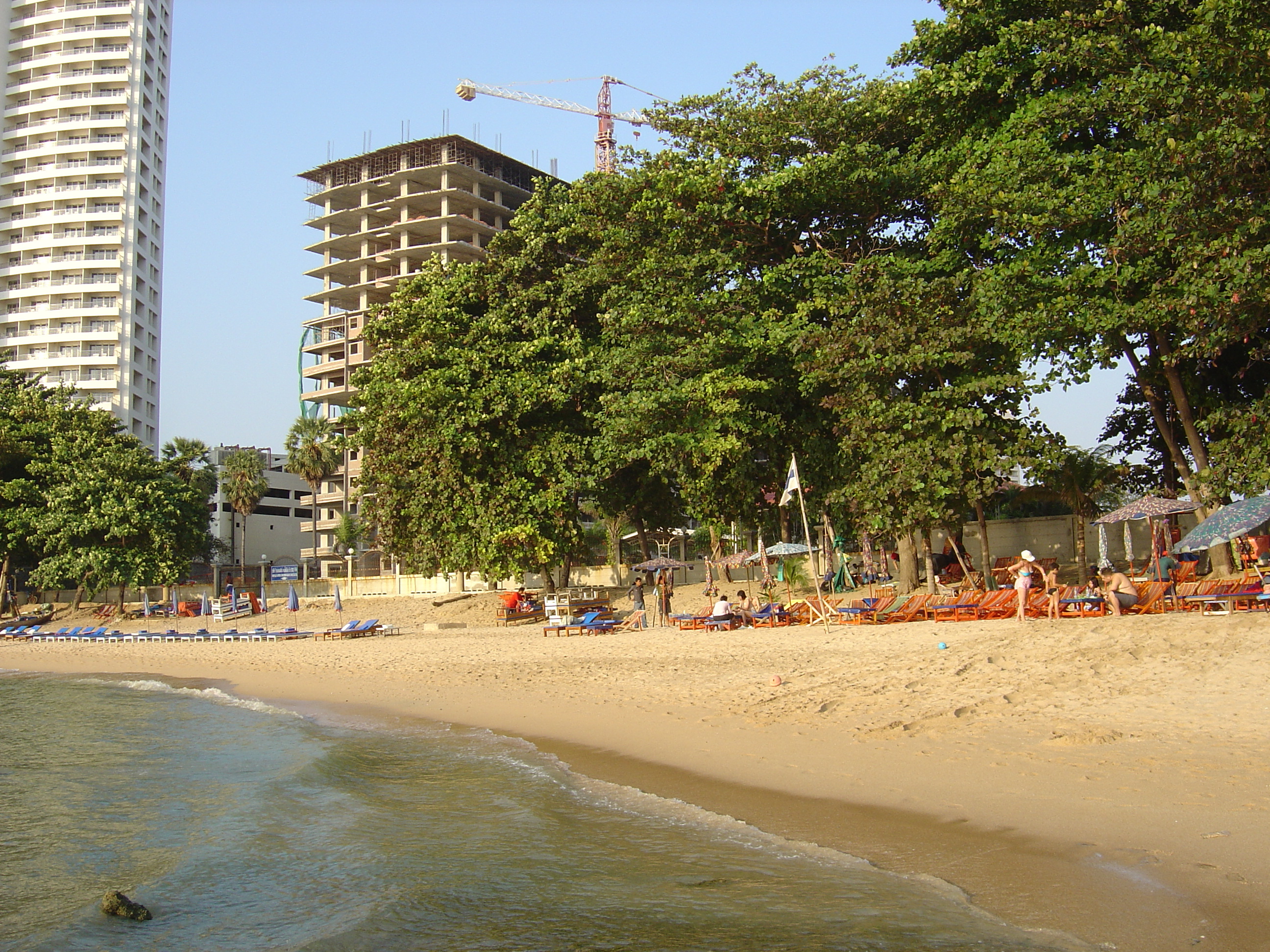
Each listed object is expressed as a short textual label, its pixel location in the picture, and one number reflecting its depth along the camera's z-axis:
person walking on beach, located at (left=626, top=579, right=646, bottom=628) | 27.83
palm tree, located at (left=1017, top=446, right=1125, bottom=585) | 28.36
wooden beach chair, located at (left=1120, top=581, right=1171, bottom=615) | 17.30
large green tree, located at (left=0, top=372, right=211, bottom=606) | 44.81
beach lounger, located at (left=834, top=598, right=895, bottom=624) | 21.53
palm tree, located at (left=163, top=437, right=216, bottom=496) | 56.76
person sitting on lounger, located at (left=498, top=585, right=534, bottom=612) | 32.09
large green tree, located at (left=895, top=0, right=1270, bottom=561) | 17.94
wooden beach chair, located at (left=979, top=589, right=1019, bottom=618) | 19.86
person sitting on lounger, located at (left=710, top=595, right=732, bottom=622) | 22.84
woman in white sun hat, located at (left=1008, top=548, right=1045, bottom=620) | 18.28
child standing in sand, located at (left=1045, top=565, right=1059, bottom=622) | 17.90
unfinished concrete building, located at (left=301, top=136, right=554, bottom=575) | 86.00
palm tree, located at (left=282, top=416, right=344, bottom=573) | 66.69
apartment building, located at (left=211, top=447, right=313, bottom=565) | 86.06
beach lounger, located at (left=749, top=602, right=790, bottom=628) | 22.89
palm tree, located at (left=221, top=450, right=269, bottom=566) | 66.19
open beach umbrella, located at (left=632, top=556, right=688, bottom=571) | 29.78
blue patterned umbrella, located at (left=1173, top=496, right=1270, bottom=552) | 16.31
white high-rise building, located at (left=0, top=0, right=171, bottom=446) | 83.56
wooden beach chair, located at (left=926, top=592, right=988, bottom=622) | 20.48
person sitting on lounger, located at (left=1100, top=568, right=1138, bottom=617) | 17.12
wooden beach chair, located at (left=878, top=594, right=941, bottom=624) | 21.06
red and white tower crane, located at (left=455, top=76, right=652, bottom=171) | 116.75
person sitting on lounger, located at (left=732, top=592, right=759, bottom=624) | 23.30
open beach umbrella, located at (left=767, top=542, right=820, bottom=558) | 26.06
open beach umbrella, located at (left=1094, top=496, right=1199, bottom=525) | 21.98
